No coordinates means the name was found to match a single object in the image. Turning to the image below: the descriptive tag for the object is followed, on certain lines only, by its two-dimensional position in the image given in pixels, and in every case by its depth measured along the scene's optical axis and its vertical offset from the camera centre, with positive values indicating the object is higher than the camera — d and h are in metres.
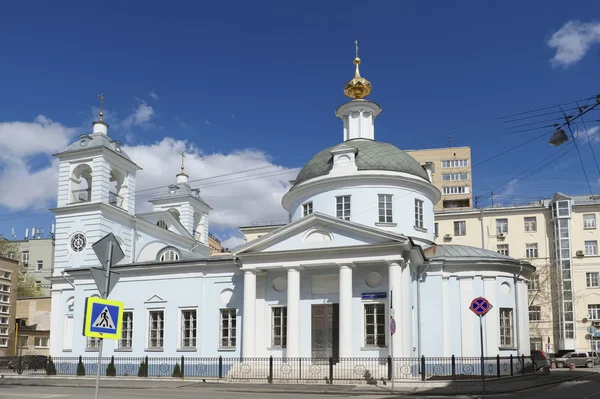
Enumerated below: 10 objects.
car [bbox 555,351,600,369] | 45.88 -3.64
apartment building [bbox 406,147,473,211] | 76.25 +16.17
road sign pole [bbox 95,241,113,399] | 10.91 +0.65
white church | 27.59 +1.41
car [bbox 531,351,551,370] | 33.90 -2.70
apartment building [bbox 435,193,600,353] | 55.81 +4.97
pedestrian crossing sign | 10.57 -0.13
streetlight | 16.39 +4.29
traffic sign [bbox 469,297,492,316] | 20.36 +0.08
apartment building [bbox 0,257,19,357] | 49.81 +0.41
